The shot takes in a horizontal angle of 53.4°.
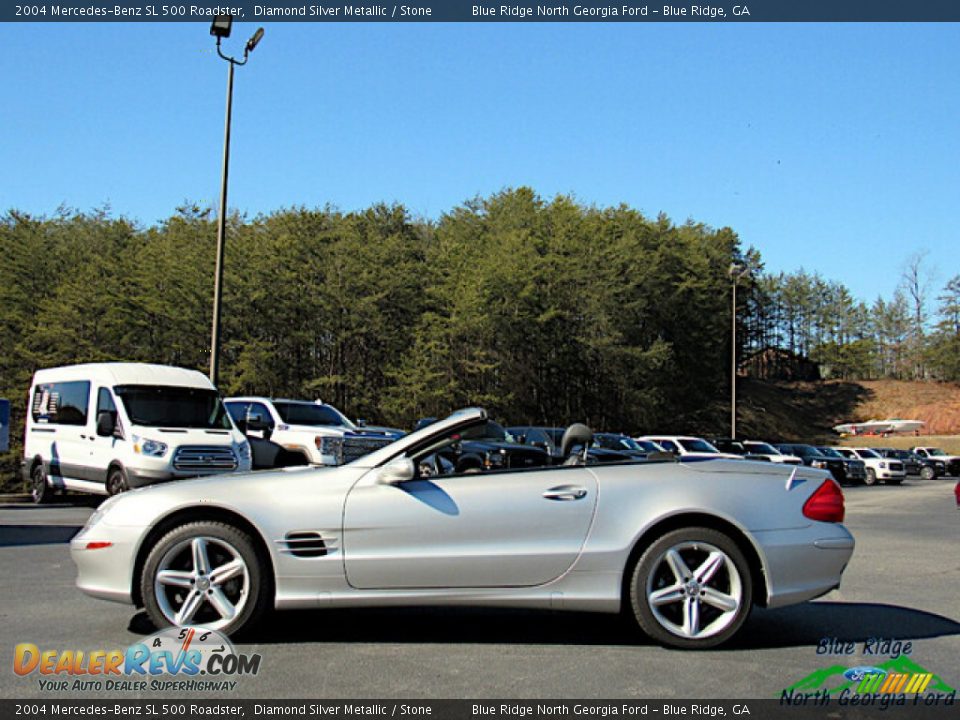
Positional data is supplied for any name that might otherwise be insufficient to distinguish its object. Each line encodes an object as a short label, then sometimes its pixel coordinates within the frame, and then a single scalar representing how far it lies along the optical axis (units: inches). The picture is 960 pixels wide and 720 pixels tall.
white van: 568.7
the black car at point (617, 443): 1071.0
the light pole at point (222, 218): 836.0
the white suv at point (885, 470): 1536.7
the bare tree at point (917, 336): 4325.8
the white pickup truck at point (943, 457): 1913.1
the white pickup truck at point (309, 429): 739.4
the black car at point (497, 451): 586.9
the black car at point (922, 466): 1839.3
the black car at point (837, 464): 1462.8
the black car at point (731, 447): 1378.0
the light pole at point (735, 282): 1768.0
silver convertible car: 213.6
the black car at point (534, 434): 950.0
